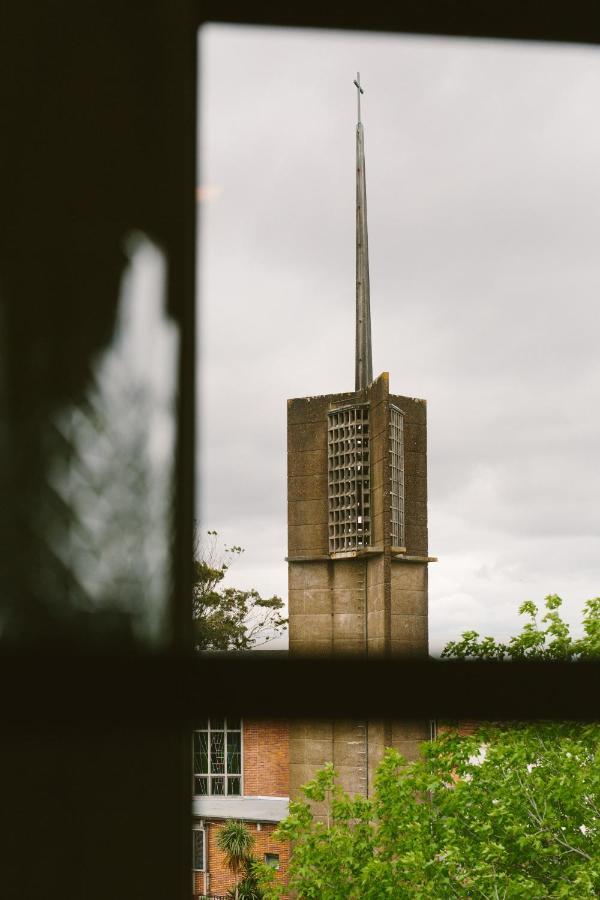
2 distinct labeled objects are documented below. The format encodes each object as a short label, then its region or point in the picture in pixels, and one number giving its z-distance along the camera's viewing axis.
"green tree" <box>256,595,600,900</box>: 14.34
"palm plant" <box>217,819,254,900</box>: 21.33
